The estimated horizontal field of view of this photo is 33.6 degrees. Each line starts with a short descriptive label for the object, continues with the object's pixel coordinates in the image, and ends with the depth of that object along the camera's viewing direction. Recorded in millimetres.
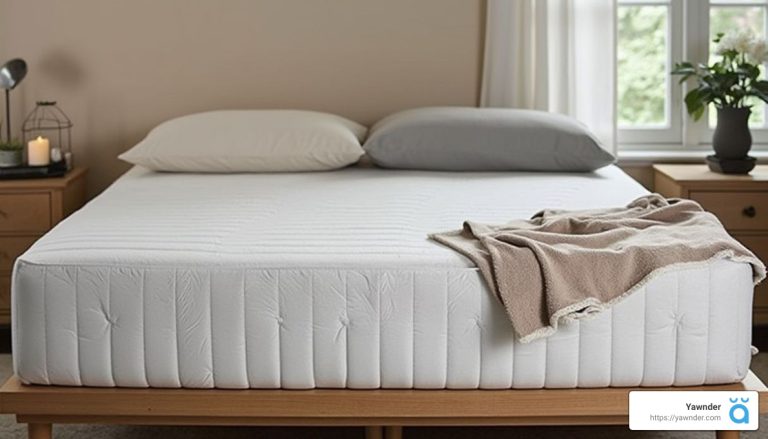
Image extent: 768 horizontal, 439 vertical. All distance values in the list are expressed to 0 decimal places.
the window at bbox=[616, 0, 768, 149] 4621
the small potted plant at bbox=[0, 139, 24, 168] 4223
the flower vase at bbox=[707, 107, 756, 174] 4227
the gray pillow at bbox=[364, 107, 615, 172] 3959
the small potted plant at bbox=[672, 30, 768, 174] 4238
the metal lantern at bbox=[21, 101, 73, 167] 4562
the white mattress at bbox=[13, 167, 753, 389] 2732
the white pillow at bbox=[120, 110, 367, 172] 3984
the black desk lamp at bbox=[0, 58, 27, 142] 4226
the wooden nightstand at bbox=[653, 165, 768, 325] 4090
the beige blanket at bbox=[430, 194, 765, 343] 2676
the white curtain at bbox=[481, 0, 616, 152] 4461
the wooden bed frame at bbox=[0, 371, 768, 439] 2746
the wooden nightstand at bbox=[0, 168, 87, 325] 4086
